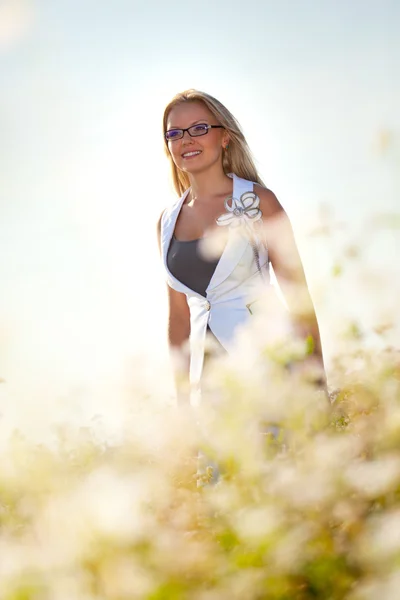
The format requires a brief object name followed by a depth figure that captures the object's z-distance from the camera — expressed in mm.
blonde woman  4040
